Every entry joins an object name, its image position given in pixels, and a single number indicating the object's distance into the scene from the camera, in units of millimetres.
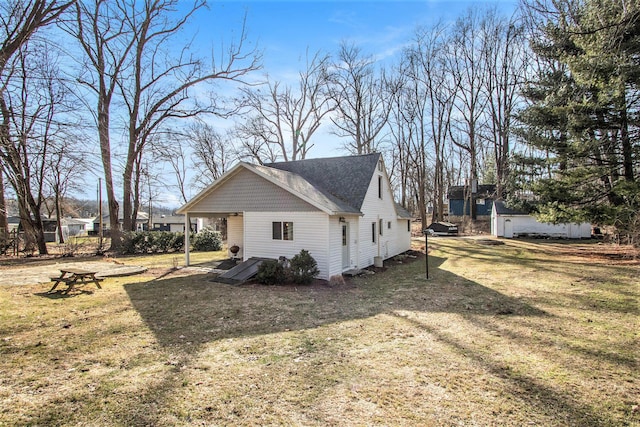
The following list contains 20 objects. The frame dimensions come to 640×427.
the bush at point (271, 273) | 10938
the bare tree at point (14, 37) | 5973
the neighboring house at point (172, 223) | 61250
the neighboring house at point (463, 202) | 41312
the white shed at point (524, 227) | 26297
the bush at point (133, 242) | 19641
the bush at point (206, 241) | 21859
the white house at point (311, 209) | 11703
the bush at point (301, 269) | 10922
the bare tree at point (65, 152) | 6434
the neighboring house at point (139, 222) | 64075
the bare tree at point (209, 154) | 33219
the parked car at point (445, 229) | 30844
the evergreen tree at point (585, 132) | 11617
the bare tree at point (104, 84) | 19047
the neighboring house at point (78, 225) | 57344
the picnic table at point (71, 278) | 9039
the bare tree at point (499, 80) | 30766
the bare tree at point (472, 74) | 32156
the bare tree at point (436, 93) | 33562
